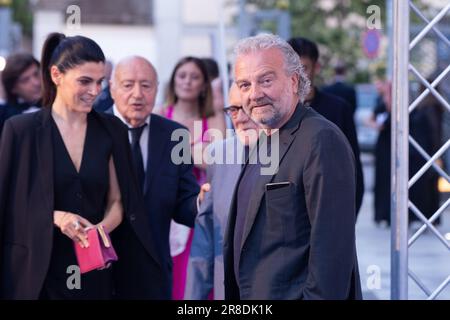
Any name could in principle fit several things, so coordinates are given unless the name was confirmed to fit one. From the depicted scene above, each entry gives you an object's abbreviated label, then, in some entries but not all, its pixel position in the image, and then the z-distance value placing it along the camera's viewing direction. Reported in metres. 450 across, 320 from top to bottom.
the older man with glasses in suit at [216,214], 6.54
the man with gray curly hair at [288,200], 4.51
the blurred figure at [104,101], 8.90
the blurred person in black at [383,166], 17.57
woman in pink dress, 9.38
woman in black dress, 6.08
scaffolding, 5.71
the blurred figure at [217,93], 10.15
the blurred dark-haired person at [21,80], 9.95
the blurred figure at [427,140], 17.25
